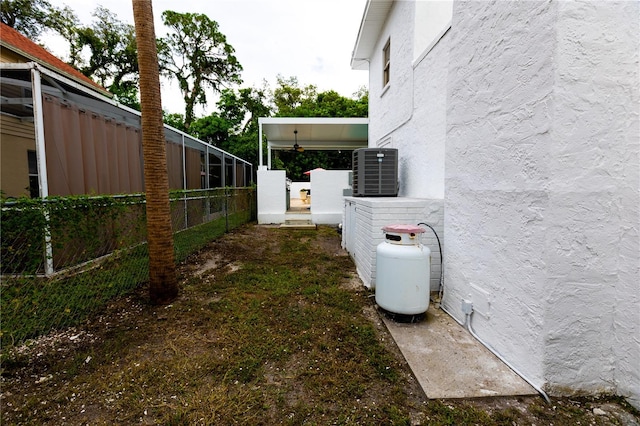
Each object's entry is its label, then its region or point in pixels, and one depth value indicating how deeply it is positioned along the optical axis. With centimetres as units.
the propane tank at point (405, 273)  290
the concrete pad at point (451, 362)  200
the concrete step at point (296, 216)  1008
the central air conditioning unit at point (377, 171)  540
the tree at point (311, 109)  2094
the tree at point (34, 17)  1448
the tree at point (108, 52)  1755
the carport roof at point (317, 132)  980
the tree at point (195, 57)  1908
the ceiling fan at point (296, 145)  1153
